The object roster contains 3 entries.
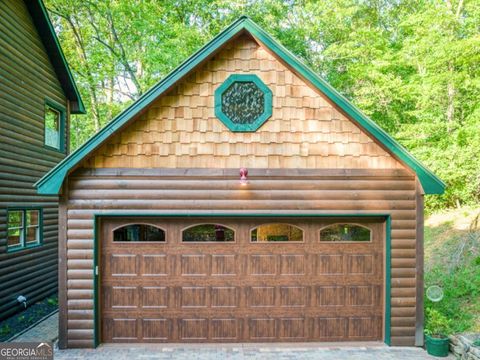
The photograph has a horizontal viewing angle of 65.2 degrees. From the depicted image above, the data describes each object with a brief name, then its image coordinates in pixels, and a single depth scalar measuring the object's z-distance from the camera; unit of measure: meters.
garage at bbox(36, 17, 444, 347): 7.30
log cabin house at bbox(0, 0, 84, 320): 9.23
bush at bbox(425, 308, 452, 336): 7.33
